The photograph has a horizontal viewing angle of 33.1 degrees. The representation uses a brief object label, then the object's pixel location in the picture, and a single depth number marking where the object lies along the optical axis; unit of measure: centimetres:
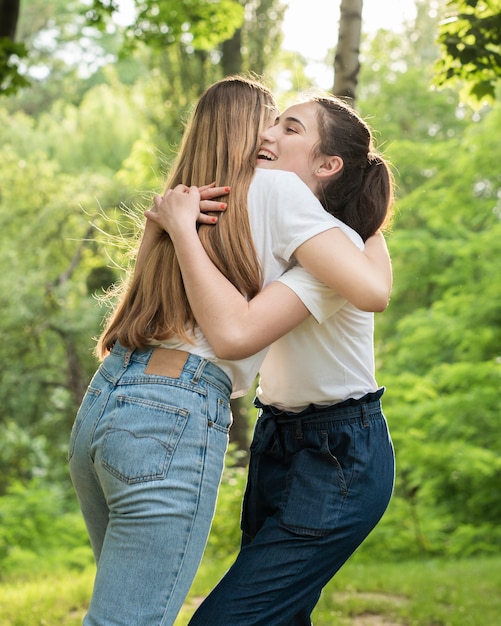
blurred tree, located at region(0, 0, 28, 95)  541
